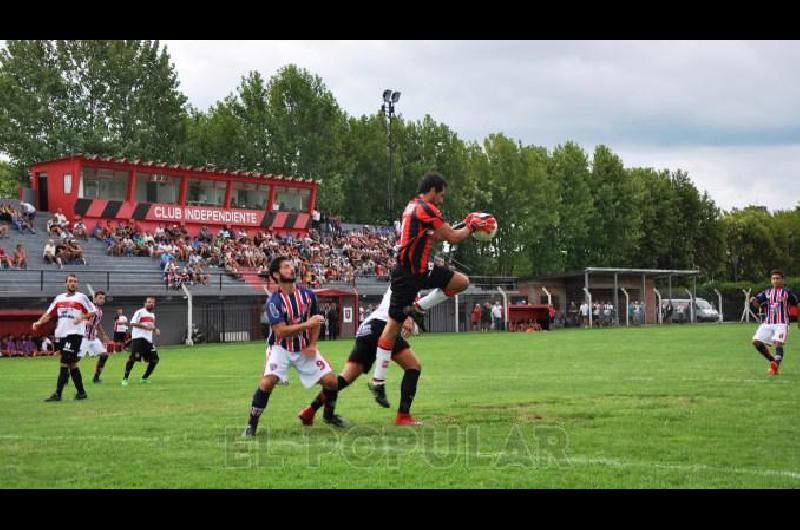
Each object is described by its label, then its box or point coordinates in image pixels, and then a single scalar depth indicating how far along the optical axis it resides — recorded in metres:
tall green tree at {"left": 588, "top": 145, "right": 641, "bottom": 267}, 92.50
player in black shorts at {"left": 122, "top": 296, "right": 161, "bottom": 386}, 21.72
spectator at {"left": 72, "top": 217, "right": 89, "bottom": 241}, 49.66
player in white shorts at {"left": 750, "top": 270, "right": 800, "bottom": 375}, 20.28
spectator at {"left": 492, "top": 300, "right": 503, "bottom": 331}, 58.88
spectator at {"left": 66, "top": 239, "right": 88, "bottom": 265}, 45.62
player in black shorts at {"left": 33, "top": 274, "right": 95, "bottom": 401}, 17.11
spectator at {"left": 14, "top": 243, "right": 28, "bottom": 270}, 42.38
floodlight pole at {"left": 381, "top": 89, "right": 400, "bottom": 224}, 63.50
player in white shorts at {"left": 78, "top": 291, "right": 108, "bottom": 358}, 21.33
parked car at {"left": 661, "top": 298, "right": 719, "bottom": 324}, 76.94
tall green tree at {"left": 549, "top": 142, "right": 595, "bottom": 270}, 90.19
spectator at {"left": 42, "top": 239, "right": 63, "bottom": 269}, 44.56
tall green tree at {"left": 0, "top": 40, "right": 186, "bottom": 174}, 75.12
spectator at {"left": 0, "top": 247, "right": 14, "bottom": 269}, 41.75
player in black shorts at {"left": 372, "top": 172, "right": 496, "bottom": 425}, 11.23
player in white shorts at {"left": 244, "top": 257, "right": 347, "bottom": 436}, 10.70
